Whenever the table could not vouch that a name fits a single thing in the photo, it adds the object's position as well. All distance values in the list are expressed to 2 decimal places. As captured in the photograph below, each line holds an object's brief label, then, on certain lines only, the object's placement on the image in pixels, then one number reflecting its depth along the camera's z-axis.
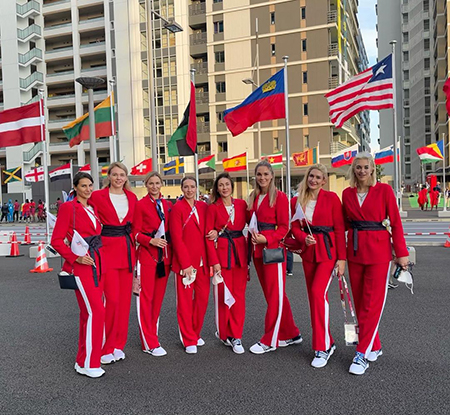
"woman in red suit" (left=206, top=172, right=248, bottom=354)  5.15
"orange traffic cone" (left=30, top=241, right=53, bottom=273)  11.20
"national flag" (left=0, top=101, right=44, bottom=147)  12.86
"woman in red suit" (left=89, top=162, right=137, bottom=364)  4.86
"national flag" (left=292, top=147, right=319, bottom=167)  33.88
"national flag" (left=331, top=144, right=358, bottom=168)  29.57
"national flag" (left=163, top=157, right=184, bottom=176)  26.01
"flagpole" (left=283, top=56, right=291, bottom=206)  10.60
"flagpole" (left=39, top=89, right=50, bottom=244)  12.87
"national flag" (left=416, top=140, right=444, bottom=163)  25.27
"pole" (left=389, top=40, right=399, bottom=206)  10.29
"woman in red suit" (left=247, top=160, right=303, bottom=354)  5.07
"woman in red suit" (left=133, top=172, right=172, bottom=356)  5.14
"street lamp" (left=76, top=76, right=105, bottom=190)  10.72
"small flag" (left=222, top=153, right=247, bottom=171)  25.36
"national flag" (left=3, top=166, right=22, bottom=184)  26.38
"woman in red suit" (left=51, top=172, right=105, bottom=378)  4.50
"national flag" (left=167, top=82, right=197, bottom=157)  11.95
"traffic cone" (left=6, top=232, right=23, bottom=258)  14.36
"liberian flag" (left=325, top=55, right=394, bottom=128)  10.65
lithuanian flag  13.62
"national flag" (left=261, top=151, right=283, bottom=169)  30.31
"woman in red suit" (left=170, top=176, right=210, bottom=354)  5.10
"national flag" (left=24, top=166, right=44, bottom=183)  26.66
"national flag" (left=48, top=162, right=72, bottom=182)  24.08
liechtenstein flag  10.80
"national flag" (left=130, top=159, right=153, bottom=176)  26.96
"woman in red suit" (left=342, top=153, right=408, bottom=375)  4.56
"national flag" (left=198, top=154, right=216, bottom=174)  26.77
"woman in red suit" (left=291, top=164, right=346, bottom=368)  4.75
